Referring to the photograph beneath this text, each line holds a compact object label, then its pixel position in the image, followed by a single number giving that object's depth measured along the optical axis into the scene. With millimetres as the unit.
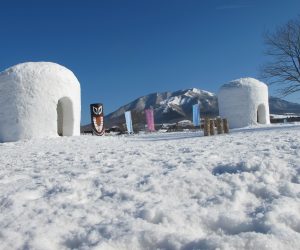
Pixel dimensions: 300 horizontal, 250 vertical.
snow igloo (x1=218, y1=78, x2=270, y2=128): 21734
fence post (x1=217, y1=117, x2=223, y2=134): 15188
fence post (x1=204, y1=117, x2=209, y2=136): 14615
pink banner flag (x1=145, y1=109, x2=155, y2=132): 27453
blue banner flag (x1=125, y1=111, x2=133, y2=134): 24502
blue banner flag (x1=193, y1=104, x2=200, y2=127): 24680
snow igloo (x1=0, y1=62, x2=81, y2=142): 14312
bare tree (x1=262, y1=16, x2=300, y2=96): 23172
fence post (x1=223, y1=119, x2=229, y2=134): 15338
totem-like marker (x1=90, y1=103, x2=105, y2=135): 17797
